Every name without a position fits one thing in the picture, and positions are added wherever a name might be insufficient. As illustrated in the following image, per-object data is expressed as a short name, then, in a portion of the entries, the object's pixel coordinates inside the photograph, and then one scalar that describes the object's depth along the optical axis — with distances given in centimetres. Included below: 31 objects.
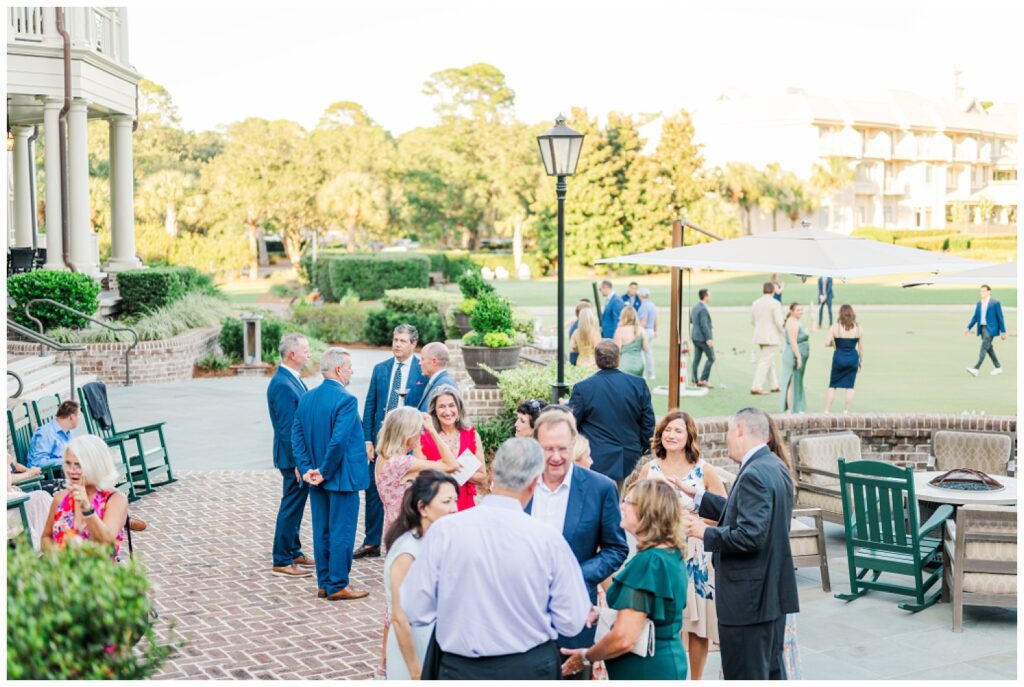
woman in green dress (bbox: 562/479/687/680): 456
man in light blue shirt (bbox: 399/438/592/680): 423
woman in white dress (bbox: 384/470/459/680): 480
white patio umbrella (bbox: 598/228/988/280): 936
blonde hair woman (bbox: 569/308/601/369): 1514
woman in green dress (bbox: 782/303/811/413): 1437
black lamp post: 1078
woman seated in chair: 588
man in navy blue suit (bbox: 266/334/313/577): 834
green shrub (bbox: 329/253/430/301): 3719
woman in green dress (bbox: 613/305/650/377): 1488
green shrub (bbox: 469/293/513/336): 1614
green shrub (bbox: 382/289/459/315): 2769
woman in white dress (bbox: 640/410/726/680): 634
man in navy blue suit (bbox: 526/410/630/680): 530
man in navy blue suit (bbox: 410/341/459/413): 868
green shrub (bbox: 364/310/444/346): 2586
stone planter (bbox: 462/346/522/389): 1595
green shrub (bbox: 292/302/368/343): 2872
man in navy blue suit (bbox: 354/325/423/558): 920
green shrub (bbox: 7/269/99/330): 1900
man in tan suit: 1630
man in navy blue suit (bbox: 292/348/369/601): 781
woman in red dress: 742
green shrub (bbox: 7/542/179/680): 356
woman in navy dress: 1412
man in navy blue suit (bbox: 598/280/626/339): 1844
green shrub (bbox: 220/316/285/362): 2184
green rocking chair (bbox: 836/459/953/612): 793
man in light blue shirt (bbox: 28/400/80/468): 935
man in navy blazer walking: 1912
